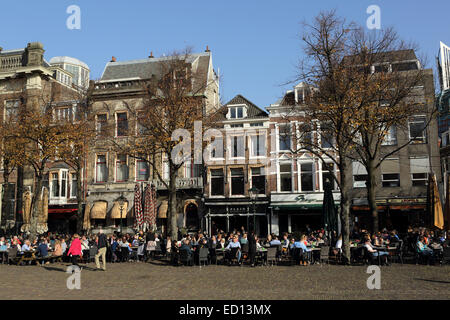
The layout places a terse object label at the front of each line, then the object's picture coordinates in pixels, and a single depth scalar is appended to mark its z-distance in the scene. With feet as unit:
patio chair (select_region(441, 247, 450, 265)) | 58.49
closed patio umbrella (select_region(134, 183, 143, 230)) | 93.82
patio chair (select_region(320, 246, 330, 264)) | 61.92
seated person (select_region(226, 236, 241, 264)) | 66.64
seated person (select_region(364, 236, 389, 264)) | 59.42
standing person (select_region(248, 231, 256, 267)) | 64.31
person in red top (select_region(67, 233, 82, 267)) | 61.52
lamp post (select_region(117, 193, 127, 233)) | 120.83
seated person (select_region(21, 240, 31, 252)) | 70.85
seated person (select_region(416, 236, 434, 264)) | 60.90
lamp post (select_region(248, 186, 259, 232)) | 78.12
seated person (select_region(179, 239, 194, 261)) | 64.55
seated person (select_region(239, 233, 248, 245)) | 73.41
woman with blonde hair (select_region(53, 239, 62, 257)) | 70.49
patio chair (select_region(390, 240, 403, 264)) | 63.39
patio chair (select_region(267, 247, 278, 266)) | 62.75
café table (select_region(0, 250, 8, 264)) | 72.23
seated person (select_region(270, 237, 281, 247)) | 68.18
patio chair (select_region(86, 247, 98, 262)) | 67.46
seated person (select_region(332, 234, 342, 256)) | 65.31
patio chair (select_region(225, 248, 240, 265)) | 66.64
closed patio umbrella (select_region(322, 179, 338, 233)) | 65.51
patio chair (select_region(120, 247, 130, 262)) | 71.10
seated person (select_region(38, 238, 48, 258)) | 68.95
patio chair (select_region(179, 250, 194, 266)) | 64.49
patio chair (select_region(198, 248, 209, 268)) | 63.72
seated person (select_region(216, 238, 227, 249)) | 71.83
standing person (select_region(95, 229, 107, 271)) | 61.67
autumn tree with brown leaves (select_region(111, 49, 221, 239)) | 80.07
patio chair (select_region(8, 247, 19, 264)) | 68.28
